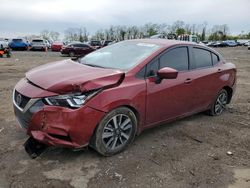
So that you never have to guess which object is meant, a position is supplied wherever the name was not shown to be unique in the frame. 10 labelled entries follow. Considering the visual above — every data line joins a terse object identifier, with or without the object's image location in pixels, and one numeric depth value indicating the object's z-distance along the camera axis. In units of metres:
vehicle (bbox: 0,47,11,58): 13.33
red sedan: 2.36
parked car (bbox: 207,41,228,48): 41.53
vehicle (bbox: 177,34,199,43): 23.00
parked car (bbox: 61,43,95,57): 16.97
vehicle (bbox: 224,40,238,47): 42.31
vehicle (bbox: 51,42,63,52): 23.16
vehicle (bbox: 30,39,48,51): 21.31
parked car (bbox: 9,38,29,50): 21.08
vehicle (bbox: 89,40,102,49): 25.00
